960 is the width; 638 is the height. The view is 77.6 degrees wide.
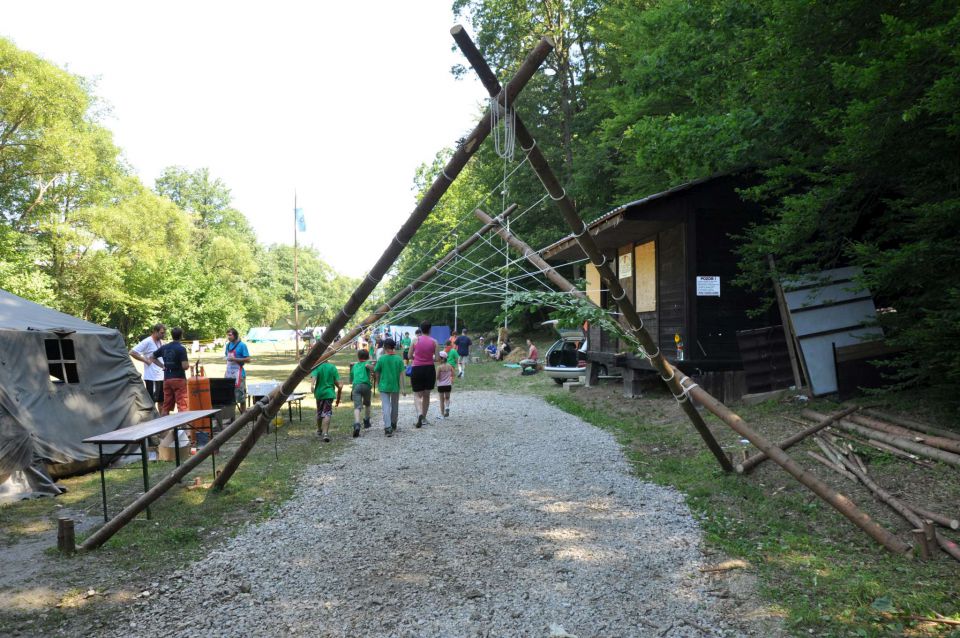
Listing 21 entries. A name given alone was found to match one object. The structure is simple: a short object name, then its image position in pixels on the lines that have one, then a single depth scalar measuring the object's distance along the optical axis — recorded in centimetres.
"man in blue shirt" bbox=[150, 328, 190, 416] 948
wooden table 536
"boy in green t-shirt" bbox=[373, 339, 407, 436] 1042
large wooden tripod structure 469
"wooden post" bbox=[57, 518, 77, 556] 476
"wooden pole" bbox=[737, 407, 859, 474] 644
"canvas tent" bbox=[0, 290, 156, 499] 686
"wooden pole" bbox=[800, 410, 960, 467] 571
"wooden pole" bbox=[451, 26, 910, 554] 447
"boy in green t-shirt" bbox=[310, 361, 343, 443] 1009
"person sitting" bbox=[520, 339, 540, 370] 2269
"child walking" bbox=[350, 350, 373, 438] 1073
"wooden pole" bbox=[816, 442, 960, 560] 421
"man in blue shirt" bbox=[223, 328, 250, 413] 1118
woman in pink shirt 1114
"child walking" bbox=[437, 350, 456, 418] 1230
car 1838
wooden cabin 1160
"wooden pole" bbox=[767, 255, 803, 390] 942
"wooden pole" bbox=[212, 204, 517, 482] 610
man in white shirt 1027
